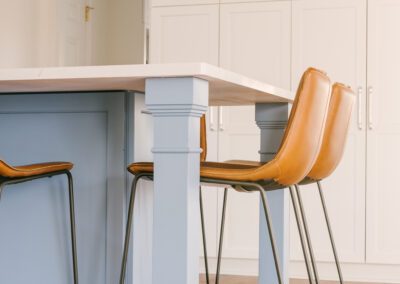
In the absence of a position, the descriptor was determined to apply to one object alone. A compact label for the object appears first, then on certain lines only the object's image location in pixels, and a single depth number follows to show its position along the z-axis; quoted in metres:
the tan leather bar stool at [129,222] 2.15
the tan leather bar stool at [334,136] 2.70
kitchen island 2.30
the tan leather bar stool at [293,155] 2.06
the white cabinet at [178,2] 4.52
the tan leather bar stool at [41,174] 2.13
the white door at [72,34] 5.87
